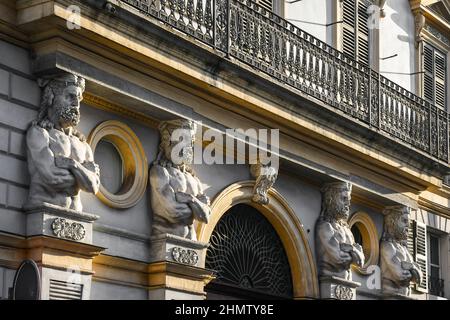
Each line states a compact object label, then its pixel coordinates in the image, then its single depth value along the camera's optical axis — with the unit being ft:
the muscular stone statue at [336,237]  66.80
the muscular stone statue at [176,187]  55.06
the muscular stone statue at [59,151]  48.78
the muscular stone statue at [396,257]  73.05
